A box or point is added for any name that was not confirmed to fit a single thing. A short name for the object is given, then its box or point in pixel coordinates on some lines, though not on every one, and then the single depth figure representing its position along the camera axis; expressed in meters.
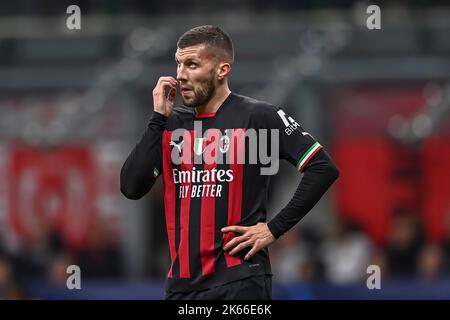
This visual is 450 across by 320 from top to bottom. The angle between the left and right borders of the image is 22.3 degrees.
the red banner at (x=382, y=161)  13.66
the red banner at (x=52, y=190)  14.04
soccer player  5.79
